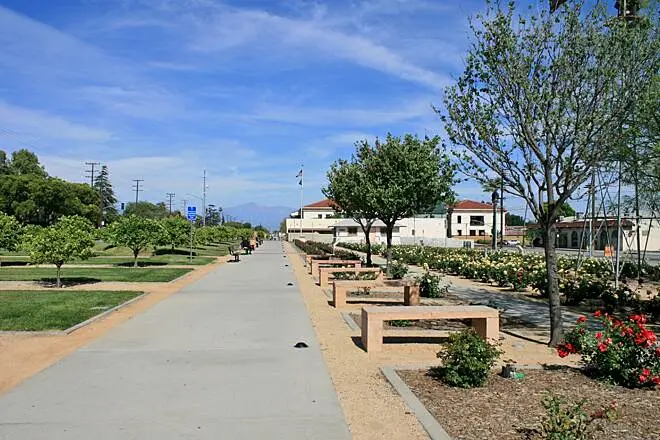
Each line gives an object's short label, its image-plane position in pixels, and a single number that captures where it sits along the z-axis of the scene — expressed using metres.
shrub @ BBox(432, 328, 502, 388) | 6.46
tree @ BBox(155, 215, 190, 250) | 36.53
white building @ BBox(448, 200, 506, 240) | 95.19
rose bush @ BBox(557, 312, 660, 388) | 6.47
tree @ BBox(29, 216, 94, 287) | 16.23
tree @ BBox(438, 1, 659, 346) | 8.19
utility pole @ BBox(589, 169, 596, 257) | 19.26
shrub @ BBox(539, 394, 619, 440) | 4.24
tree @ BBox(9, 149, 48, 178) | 81.81
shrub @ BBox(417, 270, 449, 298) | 15.42
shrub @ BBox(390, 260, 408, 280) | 19.31
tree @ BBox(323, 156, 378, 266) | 20.30
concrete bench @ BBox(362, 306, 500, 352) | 8.50
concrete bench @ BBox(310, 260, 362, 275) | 22.45
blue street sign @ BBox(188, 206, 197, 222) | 32.76
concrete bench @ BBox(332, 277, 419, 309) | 12.27
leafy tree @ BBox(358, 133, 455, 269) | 18.89
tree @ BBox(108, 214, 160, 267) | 26.50
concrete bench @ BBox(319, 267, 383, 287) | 18.02
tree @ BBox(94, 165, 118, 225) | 118.94
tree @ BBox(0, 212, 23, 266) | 22.77
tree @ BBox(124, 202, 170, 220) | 112.59
